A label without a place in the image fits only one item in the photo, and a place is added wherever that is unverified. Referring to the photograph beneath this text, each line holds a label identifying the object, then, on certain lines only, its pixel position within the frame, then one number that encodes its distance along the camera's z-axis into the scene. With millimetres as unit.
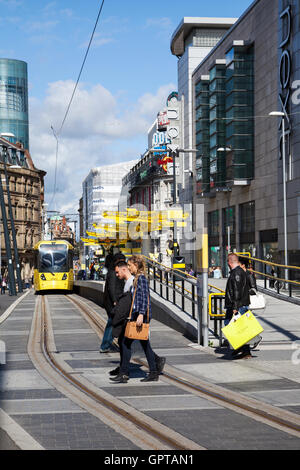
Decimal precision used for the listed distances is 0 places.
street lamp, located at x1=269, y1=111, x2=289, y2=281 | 34375
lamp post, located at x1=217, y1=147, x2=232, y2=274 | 58619
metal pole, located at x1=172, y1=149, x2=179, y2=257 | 27694
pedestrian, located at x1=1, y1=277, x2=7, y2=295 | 56156
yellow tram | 38500
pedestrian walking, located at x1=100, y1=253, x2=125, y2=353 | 11922
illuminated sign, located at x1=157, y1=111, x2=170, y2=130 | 100938
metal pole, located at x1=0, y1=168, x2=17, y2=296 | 41656
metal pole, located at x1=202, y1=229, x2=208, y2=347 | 12531
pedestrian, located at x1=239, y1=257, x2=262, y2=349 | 11398
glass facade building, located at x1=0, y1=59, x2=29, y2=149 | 153362
